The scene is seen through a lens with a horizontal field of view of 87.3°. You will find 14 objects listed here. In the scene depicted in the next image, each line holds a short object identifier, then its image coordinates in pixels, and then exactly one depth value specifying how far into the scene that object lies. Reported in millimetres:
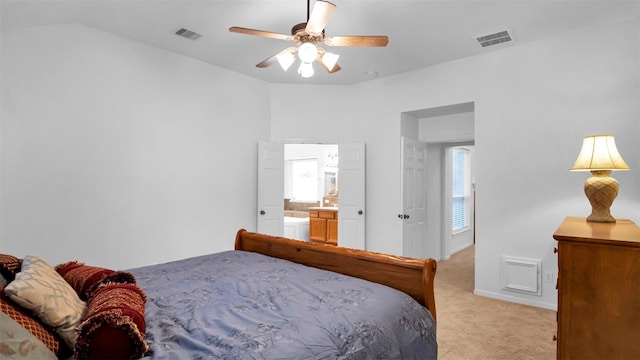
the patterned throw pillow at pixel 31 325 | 1076
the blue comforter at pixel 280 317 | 1210
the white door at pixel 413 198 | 4648
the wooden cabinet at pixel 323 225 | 6582
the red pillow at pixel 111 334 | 1071
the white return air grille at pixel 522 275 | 3564
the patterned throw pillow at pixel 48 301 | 1142
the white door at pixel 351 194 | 4938
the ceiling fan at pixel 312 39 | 2346
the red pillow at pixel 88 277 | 1495
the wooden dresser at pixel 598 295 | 1700
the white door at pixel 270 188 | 4859
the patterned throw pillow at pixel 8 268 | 1377
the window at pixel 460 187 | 6543
